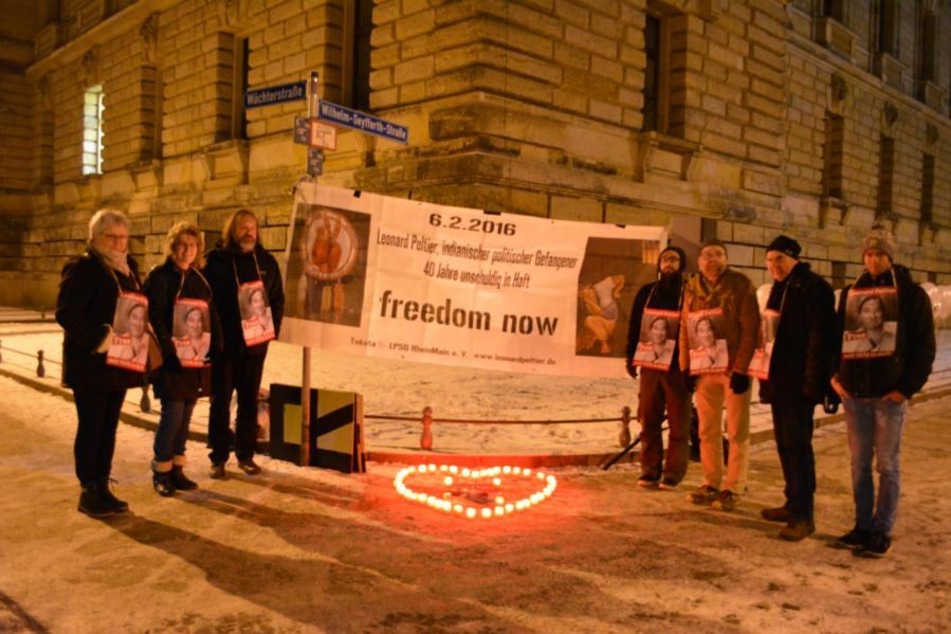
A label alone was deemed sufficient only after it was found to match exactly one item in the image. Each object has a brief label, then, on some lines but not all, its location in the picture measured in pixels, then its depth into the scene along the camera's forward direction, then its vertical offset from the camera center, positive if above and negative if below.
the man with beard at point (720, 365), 6.22 -0.45
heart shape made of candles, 6.09 -1.55
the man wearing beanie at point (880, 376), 5.12 -0.40
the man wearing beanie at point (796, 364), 5.50 -0.37
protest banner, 7.09 +0.14
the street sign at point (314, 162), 7.32 +1.18
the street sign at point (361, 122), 7.51 +1.70
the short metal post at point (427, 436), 7.61 -1.30
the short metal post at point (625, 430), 8.02 -1.24
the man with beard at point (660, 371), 6.85 -0.56
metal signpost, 7.20 +1.53
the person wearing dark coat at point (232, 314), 6.73 -0.20
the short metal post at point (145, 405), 9.19 -1.33
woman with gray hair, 5.51 -0.43
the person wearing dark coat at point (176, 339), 6.16 -0.38
